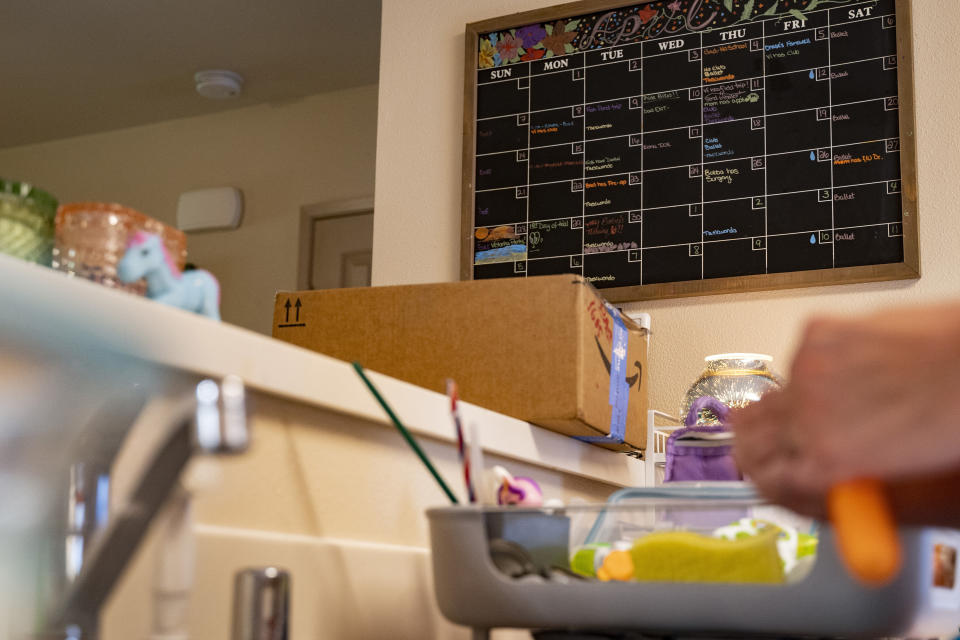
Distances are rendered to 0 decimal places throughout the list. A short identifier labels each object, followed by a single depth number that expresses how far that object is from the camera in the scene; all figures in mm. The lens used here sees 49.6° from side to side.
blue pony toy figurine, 710
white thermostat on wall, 3662
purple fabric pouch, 1159
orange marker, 312
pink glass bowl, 708
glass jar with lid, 1634
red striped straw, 800
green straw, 792
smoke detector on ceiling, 3467
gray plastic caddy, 648
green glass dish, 680
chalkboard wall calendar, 1902
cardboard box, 1263
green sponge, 692
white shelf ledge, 547
